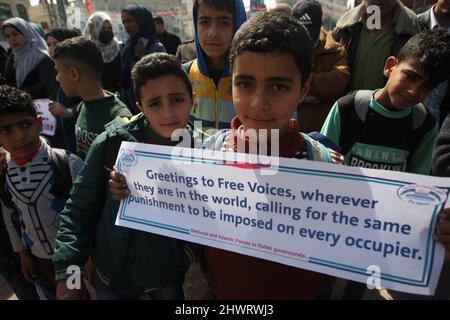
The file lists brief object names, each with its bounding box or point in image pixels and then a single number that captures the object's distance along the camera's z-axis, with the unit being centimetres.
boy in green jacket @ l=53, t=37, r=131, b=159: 203
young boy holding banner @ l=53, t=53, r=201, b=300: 126
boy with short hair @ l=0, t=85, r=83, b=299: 166
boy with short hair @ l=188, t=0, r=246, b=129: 186
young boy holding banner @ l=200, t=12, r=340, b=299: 98
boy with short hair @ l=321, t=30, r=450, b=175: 152
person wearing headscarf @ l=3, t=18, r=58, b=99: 326
